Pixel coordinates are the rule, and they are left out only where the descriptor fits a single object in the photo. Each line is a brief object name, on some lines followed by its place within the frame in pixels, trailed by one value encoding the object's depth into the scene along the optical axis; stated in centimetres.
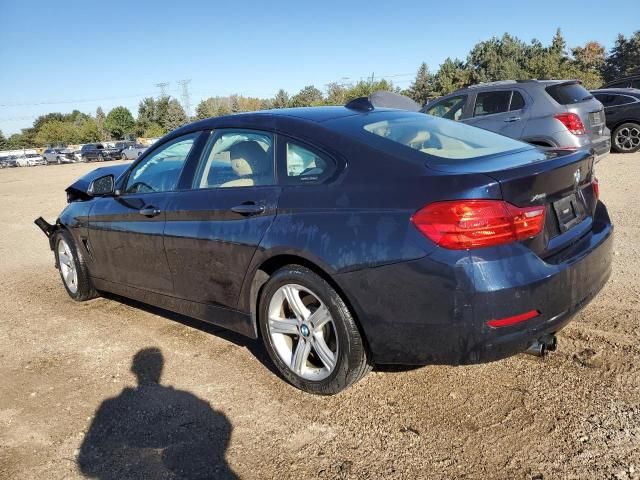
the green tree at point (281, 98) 8080
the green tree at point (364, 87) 6474
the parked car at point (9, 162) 6003
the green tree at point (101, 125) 10109
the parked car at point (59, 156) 5503
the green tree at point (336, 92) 6928
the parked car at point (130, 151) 4588
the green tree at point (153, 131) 8675
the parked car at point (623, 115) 1160
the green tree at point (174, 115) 9069
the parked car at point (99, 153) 4831
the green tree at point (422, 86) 7825
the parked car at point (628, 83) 1569
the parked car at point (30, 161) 5931
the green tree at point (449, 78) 7219
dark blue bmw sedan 238
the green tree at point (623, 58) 7025
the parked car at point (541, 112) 802
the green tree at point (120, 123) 9950
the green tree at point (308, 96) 7488
